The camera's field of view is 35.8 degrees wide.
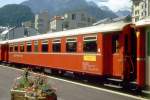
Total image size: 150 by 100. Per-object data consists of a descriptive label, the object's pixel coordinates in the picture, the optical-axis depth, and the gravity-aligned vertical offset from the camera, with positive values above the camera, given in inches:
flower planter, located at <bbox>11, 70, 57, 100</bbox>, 204.9 -32.5
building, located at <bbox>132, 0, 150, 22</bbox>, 2619.1 +540.8
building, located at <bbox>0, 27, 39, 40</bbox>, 3031.5 +291.3
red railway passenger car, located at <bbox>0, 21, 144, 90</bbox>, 398.6 +7.9
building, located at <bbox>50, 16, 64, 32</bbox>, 3380.5 +470.1
